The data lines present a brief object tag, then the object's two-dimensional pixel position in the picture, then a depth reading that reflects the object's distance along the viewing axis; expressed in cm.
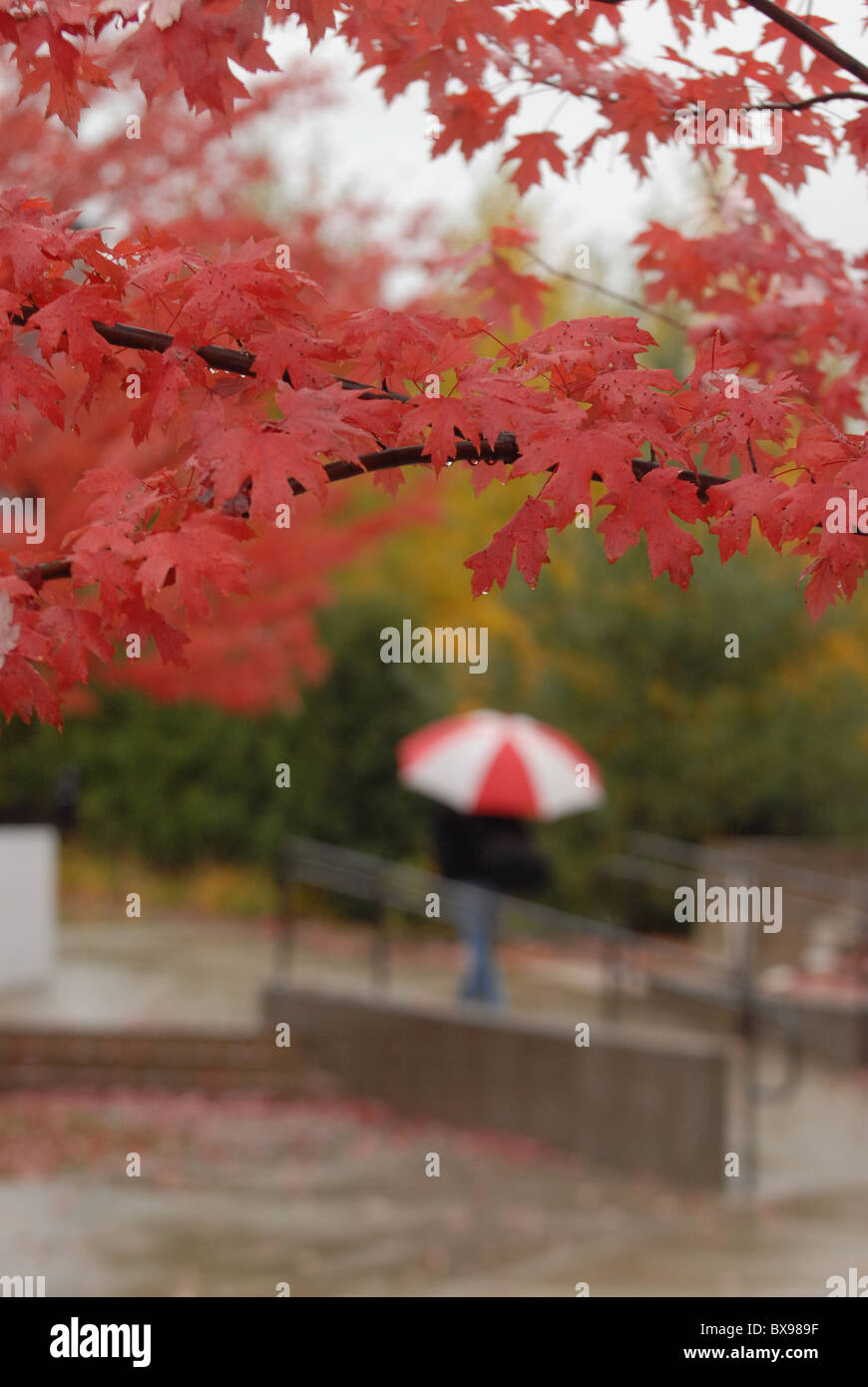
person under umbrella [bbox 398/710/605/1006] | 1098
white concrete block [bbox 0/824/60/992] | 1251
